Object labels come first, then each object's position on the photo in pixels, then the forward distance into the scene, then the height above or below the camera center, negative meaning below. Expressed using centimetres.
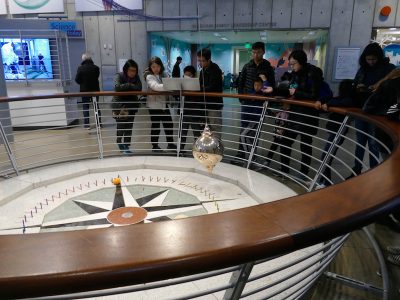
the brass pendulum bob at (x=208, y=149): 275 -65
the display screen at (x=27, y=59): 679 +16
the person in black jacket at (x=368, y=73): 342 -6
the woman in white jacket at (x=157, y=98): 446 -42
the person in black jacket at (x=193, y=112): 466 -61
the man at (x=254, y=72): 429 -6
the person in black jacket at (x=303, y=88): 378 -23
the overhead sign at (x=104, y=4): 706 +129
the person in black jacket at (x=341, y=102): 316 -33
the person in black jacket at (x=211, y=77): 452 -13
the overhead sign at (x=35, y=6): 731 +130
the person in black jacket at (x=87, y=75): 639 -15
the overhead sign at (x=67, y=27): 718 +84
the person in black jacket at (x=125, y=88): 473 -28
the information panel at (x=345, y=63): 650 +8
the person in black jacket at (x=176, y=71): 765 -9
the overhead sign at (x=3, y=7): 757 +131
